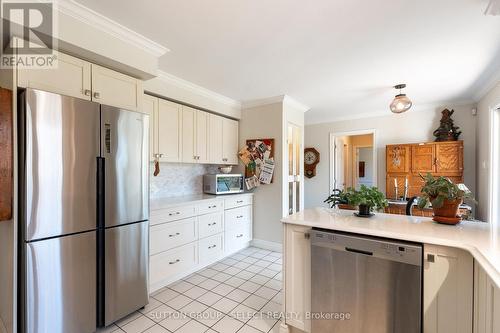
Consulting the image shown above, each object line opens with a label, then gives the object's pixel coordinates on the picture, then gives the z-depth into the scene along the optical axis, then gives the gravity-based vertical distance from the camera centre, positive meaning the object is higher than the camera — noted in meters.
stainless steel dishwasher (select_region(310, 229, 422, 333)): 1.31 -0.76
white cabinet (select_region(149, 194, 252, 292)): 2.40 -0.90
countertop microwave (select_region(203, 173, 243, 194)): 3.40 -0.29
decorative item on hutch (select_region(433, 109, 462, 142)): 3.76 +0.62
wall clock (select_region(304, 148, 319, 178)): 5.38 +0.10
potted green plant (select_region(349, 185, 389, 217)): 1.76 -0.27
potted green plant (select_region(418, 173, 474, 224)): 1.50 -0.22
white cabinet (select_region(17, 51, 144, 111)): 1.57 +0.65
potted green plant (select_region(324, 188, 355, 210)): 1.82 -0.27
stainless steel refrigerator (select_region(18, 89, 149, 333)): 1.45 -0.36
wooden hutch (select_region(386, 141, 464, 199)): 3.61 +0.05
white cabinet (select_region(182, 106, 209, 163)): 3.09 +0.42
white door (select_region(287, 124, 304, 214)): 3.81 -0.07
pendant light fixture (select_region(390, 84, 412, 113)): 2.79 +0.77
